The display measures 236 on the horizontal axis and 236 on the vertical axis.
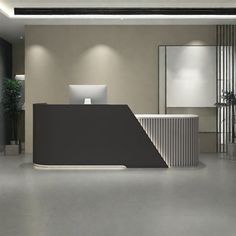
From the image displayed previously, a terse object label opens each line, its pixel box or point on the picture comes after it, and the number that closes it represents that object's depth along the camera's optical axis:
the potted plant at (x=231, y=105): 10.39
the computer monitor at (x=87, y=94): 8.39
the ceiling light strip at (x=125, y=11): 9.50
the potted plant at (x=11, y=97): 11.53
